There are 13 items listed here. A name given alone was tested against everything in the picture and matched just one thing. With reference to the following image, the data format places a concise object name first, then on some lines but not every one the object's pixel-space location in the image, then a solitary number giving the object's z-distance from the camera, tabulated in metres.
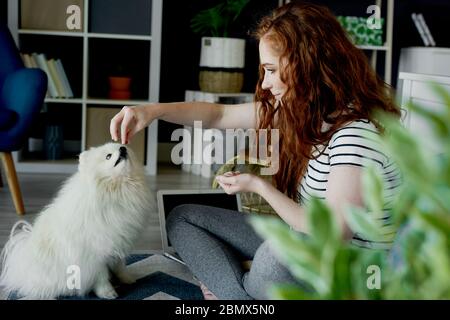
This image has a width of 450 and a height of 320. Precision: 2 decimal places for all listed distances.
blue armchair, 2.88
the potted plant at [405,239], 0.31
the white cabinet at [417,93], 1.98
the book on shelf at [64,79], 3.84
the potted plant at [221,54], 3.97
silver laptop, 2.32
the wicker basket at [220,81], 3.99
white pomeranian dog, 1.80
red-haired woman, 1.36
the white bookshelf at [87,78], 3.83
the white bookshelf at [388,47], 4.20
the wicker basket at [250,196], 2.36
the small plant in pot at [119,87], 4.02
